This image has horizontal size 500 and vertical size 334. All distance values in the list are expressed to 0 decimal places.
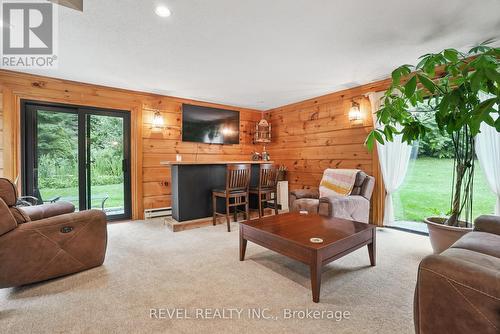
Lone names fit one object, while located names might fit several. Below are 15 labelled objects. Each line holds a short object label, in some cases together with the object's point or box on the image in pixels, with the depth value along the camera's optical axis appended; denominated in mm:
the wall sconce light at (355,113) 3881
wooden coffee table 1754
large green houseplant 1570
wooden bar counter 3600
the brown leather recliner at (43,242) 1788
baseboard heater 4246
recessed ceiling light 1938
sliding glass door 3469
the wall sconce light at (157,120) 4328
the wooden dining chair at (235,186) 3449
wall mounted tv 4719
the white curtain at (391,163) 3465
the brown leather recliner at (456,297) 882
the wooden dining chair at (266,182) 3738
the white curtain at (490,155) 2686
